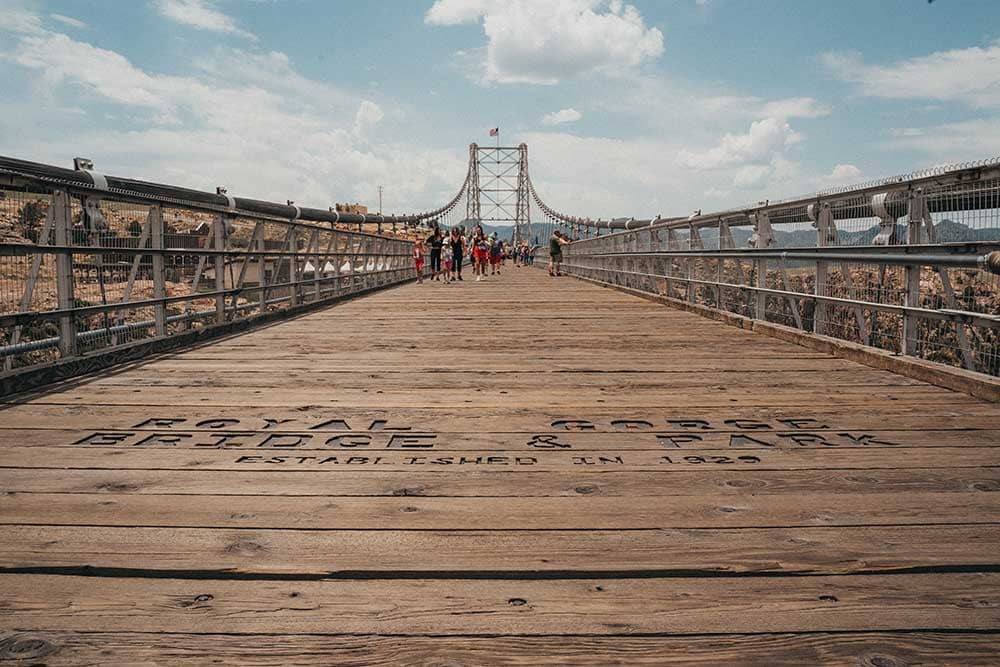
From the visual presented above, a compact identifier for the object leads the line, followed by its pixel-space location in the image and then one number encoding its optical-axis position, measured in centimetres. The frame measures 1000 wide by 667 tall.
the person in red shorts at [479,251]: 2572
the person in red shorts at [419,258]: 2069
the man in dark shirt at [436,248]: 2063
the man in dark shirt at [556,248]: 2516
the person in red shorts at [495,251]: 3060
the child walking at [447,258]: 2170
